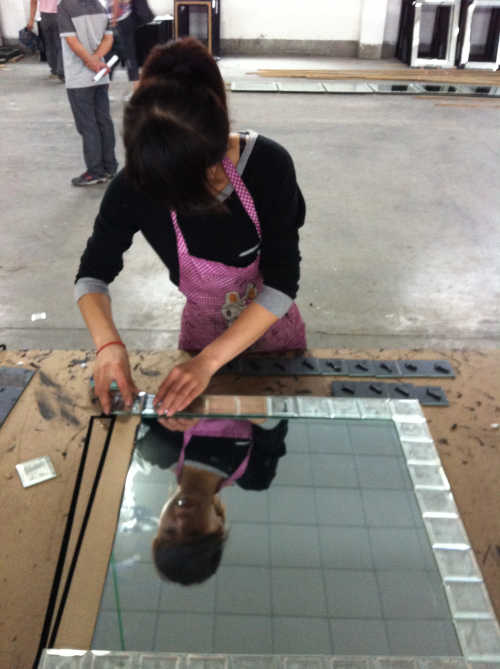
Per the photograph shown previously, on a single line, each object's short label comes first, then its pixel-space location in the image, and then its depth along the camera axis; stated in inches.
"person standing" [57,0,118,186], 131.4
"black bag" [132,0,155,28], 232.7
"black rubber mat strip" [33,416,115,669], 29.8
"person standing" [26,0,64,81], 249.0
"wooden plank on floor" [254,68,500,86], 269.6
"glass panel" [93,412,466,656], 30.0
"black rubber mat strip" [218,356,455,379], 50.8
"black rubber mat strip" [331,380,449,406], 47.4
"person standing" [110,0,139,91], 226.6
